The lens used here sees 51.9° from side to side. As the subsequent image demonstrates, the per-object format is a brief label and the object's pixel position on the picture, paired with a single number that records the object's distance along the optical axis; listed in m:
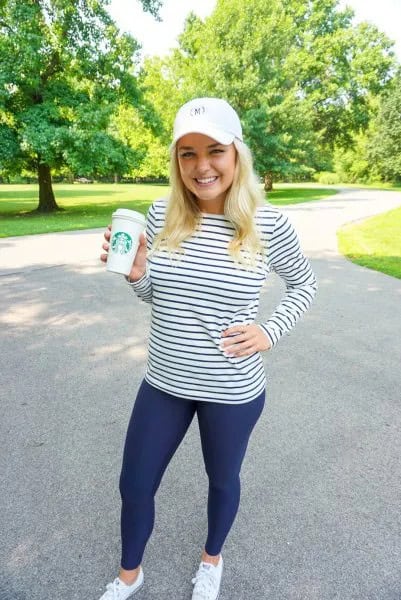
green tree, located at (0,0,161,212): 13.70
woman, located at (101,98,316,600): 1.50
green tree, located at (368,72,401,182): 39.62
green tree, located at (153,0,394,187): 25.64
